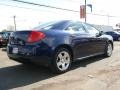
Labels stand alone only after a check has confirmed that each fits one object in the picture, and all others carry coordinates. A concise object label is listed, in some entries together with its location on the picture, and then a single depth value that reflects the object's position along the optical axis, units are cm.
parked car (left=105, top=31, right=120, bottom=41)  1272
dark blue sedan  275
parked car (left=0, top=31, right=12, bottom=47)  778
